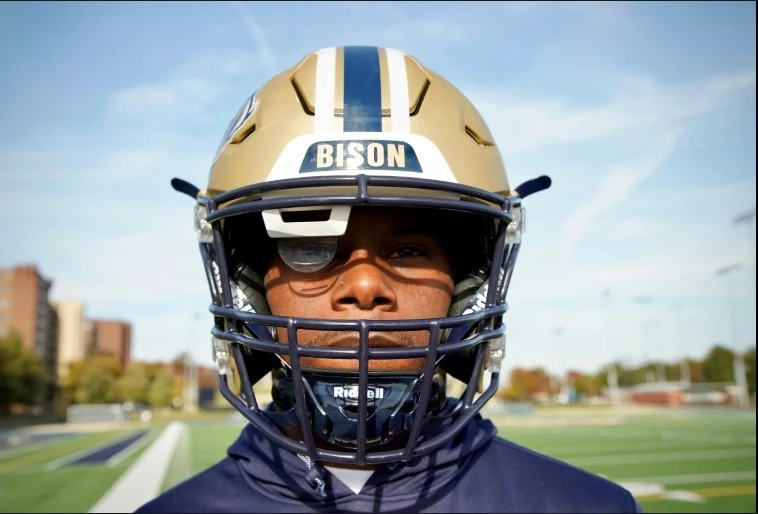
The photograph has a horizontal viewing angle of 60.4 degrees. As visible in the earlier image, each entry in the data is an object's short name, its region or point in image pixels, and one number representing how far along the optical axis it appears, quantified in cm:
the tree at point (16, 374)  4013
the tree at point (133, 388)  6044
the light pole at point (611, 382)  5015
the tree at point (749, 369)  3329
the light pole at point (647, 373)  6612
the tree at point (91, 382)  5859
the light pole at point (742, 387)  3403
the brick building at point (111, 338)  9069
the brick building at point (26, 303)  6119
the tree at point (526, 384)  7012
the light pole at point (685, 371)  5749
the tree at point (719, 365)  5119
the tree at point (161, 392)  5826
